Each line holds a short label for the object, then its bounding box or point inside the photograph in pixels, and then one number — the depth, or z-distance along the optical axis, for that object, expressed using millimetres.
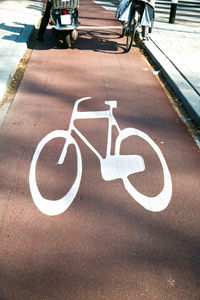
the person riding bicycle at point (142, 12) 6230
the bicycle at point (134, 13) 6297
